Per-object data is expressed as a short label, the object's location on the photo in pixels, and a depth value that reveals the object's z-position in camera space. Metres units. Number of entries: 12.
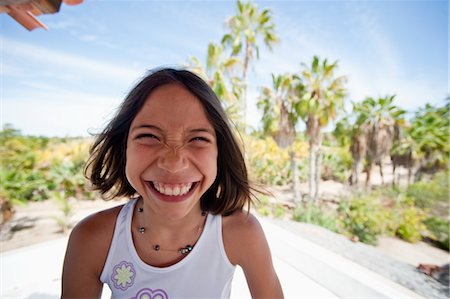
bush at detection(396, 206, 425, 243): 6.95
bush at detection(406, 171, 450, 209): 8.27
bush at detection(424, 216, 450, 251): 6.76
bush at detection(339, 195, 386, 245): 6.59
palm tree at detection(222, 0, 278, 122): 10.57
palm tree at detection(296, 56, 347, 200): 9.43
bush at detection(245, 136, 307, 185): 10.61
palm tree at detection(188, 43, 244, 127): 9.86
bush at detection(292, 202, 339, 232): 6.66
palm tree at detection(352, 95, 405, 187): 11.87
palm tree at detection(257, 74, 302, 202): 10.27
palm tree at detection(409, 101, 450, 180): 12.18
